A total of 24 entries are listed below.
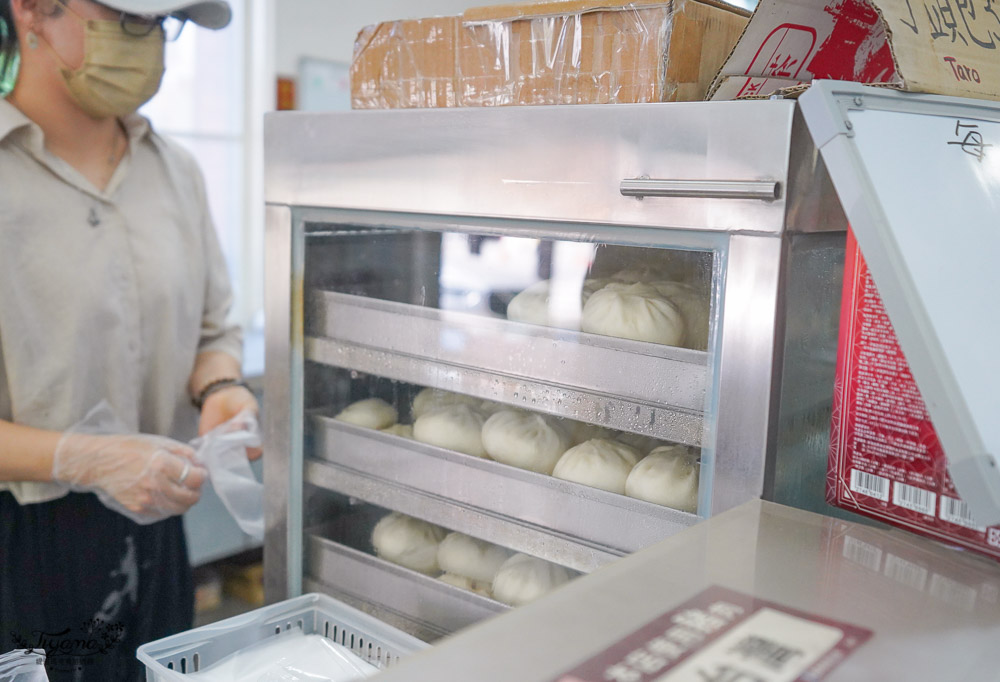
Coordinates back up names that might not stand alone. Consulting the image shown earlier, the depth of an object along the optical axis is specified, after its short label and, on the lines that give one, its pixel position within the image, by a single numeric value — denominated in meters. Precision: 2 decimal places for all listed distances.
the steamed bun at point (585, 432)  0.95
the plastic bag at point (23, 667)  0.82
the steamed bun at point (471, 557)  1.03
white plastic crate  0.88
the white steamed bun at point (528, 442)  0.96
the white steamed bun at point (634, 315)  0.85
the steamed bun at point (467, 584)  1.03
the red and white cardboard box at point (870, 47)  0.68
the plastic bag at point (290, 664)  0.89
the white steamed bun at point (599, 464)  0.90
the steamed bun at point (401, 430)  1.07
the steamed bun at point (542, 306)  0.89
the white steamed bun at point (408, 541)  1.09
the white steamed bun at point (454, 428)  1.02
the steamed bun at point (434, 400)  1.05
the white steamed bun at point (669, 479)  0.83
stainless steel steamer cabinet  0.70
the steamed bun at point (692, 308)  0.78
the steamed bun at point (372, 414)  1.10
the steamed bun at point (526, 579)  0.95
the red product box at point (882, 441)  0.63
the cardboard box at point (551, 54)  0.81
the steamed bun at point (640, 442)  0.92
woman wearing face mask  1.48
